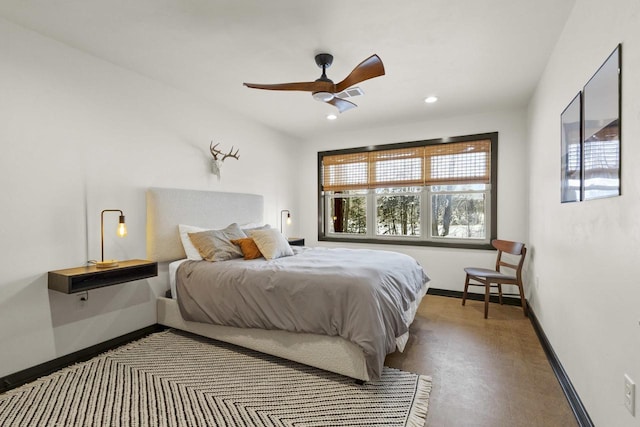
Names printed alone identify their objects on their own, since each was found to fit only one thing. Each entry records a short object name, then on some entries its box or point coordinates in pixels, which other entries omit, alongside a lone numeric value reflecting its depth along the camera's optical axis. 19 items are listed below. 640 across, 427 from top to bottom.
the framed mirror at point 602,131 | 1.43
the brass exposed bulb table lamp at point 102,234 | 2.54
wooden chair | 3.55
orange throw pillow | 3.26
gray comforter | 2.12
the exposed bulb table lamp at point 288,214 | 5.10
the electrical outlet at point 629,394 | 1.26
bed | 2.22
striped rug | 1.85
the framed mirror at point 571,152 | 1.93
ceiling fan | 2.25
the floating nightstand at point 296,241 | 4.76
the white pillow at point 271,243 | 3.24
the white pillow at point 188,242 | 3.19
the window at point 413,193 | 4.40
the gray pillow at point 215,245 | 3.12
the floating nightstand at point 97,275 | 2.29
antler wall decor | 3.86
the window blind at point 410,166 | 4.40
